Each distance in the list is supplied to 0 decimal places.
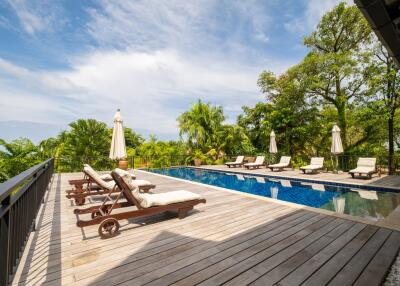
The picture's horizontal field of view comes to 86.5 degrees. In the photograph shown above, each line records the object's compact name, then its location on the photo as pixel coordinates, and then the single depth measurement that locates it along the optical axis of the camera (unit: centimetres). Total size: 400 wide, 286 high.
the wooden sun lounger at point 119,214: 348
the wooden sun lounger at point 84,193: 528
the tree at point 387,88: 1273
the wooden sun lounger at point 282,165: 1315
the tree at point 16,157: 1532
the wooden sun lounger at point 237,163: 1614
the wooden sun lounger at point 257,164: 1475
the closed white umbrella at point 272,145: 1500
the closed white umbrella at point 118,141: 773
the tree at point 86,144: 1559
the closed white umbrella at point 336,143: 1130
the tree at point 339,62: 1517
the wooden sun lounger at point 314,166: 1144
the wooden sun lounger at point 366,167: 937
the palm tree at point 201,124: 1919
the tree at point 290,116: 1742
